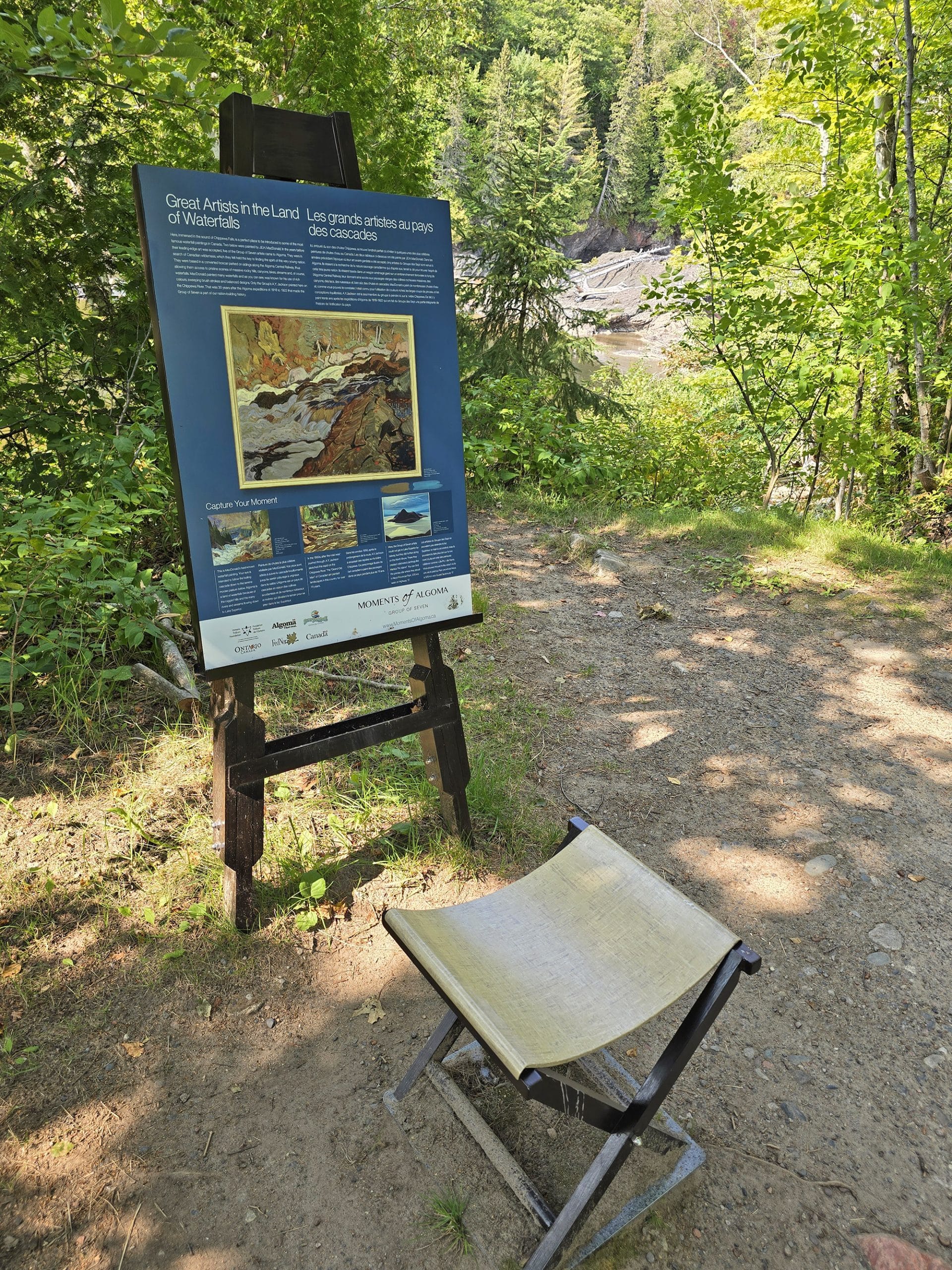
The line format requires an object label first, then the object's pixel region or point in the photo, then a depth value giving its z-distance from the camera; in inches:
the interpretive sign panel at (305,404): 80.4
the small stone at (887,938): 103.7
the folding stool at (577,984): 63.4
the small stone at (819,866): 117.7
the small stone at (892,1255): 66.1
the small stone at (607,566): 244.1
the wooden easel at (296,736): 87.1
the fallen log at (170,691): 139.1
